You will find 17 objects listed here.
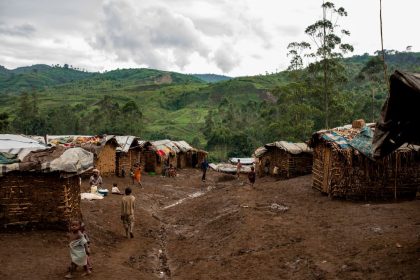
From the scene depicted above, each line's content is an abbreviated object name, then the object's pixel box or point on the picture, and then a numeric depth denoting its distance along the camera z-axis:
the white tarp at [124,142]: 29.47
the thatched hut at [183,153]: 44.12
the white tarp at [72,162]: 11.83
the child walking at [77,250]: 9.48
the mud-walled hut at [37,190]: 11.78
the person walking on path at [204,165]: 32.85
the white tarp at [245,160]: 50.97
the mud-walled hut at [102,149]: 26.50
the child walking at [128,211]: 13.57
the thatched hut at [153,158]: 36.47
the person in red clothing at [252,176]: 24.62
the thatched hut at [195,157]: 47.22
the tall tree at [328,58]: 37.56
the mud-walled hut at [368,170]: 17.17
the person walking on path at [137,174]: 25.86
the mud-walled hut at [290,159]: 28.41
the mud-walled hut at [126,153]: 29.75
